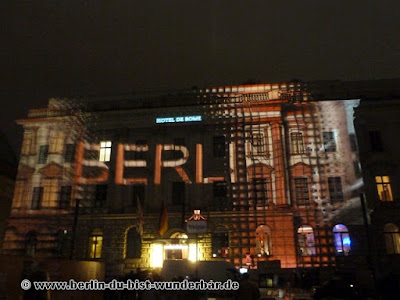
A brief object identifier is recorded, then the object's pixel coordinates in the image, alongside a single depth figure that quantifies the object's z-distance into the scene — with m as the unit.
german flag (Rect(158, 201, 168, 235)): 28.23
